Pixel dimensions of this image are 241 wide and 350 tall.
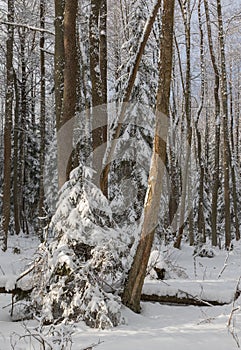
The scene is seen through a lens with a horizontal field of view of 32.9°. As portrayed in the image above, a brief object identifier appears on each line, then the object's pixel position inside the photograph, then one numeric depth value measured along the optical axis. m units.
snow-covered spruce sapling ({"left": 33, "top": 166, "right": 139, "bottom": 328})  5.30
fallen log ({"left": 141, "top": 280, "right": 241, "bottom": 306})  6.41
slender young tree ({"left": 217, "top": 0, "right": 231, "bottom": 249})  15.09
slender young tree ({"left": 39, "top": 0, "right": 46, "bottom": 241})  15.25
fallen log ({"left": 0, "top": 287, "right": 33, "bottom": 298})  6.21
